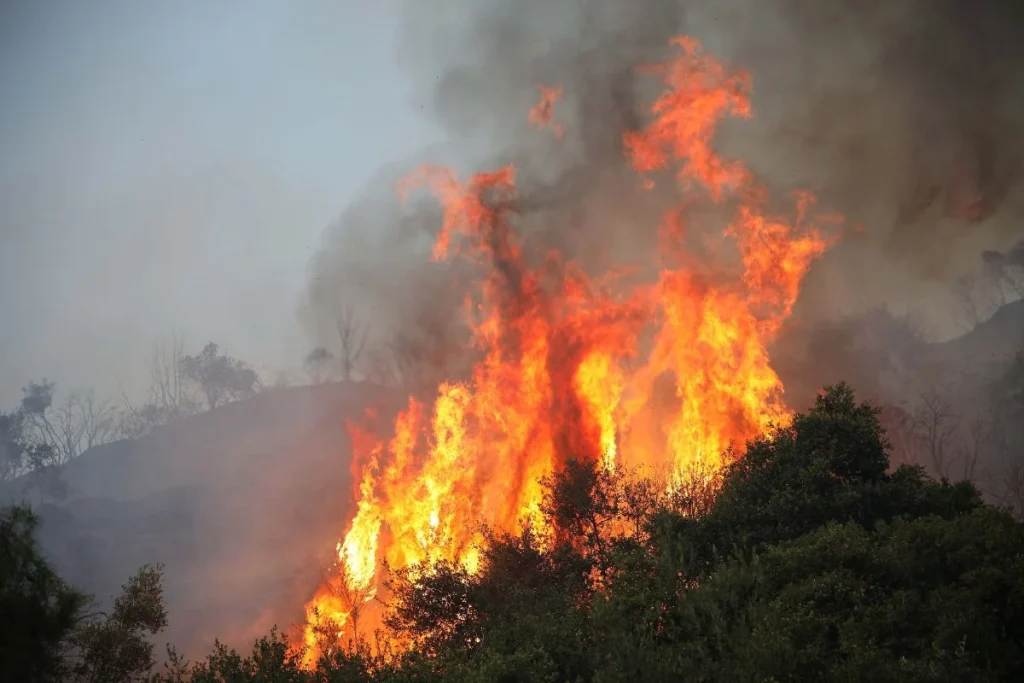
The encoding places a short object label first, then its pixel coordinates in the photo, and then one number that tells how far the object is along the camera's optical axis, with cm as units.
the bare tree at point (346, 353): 16159
